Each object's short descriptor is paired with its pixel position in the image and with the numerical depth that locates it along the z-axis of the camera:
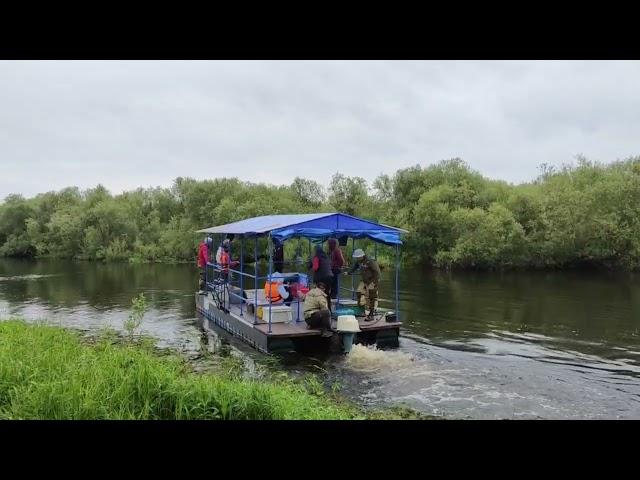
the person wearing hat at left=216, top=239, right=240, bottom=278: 17.87
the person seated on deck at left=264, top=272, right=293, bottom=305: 15.20
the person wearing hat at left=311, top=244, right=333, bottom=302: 14.34
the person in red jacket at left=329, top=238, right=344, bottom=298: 15.77
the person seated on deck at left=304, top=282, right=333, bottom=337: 13.58
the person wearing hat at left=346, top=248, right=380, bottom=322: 15.05
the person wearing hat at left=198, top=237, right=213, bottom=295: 20.30
